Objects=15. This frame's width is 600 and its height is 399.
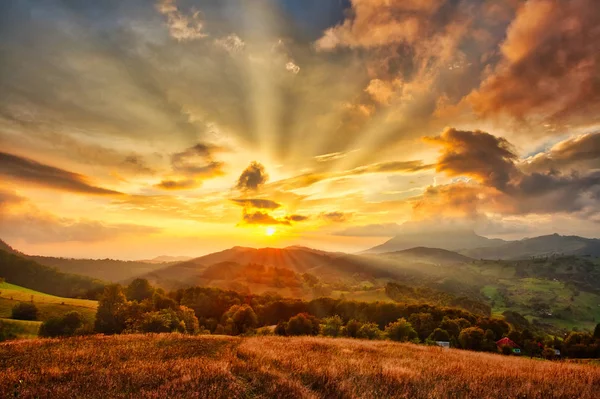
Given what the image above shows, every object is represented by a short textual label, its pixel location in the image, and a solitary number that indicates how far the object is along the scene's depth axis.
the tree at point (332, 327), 67.94
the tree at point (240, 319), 104.89
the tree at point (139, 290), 136.50
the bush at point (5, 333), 66.94
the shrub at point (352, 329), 73.45
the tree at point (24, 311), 107.39
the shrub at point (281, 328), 81.66
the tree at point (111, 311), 81.00
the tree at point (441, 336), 93.88
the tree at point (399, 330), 78.56
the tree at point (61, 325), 78.06
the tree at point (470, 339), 84.06
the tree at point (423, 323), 104.90
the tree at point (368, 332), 67.56
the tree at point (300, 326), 81.38
